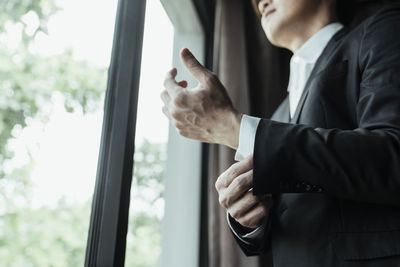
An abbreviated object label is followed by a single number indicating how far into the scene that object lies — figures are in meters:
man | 0.60
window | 0.74
